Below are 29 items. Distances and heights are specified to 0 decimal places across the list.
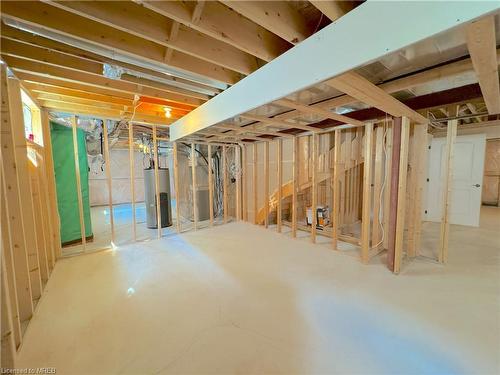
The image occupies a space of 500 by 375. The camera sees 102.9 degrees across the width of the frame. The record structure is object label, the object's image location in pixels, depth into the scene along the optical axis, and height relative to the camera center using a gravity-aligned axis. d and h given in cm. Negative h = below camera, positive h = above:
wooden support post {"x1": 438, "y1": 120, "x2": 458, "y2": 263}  254 -33
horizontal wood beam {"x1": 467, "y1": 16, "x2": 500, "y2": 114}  90 +62
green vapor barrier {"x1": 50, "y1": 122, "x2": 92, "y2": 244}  321 -9
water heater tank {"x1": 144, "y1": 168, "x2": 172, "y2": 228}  443 -60
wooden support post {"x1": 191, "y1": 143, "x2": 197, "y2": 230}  402 -8
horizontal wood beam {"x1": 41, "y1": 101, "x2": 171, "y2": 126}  278 +92
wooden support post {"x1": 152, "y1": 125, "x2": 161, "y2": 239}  354 +19
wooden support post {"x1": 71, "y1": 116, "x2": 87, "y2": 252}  294 -10
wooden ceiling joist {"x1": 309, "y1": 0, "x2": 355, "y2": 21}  100 +83
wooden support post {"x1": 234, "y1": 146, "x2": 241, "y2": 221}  484 -24
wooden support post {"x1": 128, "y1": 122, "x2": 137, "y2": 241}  324 +22
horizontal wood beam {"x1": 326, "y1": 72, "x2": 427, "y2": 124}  128 +57
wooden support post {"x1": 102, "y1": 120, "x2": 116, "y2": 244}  311 +36
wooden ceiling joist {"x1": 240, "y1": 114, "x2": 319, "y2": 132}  224 +60
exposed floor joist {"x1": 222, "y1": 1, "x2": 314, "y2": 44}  108 +88
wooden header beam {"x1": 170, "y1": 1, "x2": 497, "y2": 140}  79 +62
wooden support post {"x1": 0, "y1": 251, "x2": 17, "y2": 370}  114 -90
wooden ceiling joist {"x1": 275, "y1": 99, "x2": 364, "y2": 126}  173 +58
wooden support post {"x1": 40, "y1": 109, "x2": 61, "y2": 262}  273 -9
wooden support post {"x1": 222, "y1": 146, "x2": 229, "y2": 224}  471 -10
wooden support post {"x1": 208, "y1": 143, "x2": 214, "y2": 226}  422 -46
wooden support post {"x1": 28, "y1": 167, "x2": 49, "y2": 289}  218 -55
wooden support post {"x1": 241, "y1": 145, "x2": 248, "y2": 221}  484 -26
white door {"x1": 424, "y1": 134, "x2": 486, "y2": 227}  423 -31
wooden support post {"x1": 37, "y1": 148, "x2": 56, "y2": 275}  246 -42
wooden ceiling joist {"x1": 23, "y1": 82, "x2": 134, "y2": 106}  226 +97
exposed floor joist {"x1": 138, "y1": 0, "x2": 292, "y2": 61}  115 +93
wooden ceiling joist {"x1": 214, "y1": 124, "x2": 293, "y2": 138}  283 +61
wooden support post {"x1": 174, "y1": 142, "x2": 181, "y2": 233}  382 -27
